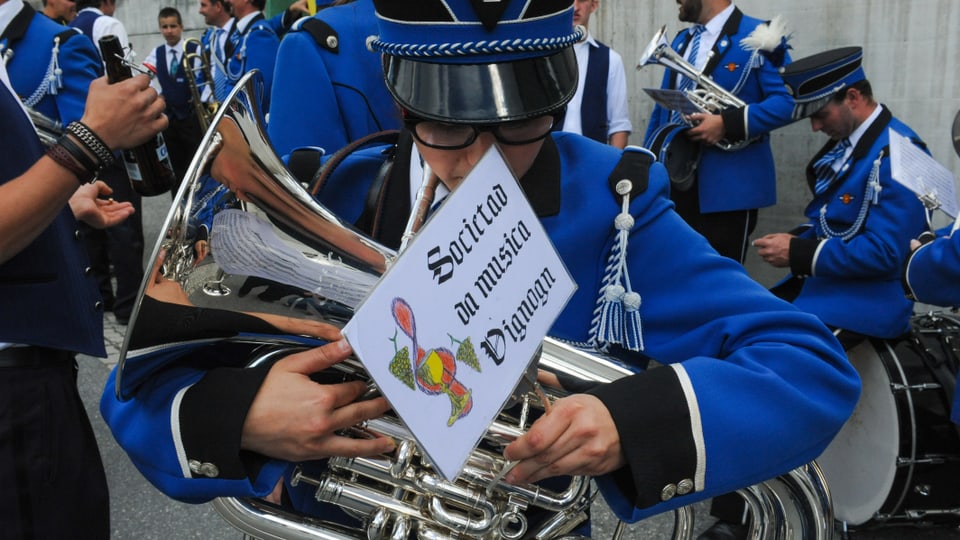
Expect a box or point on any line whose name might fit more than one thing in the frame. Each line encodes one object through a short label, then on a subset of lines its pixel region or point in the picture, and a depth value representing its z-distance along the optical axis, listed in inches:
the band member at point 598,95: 160.4
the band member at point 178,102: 266.7
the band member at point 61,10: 239.6
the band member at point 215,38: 251.1
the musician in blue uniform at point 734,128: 157.3
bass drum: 112.5
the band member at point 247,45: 165.5
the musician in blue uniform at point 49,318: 65.9
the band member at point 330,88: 96.3
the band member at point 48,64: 144.3
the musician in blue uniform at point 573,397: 43.3
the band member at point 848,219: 119.4
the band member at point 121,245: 218.5
